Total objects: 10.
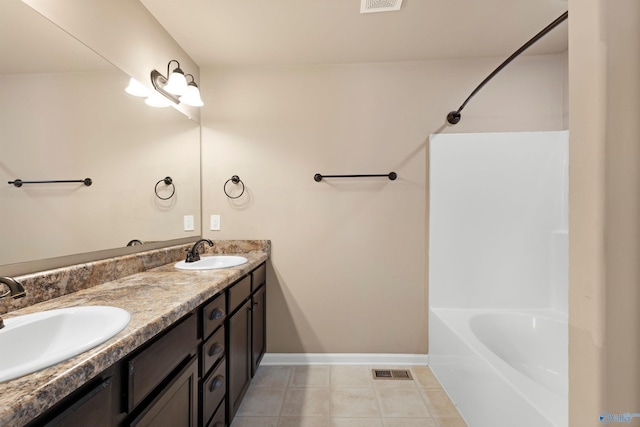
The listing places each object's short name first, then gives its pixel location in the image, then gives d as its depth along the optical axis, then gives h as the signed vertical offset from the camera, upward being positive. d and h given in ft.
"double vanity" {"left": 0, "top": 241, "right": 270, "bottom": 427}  1.70 -1.35
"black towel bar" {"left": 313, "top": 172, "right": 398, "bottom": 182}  6.72 +1.04
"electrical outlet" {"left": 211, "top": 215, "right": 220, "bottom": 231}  7.00 -0.20
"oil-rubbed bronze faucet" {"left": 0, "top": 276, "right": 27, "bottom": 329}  2.24 -0.65
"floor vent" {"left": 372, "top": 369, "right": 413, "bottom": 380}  6.30 -3.99
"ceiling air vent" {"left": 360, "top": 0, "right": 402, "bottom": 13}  4.90 +4.10
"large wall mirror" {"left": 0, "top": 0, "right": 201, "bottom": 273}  3.03 +0.99
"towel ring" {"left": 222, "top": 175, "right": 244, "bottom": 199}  6.88 +0.91
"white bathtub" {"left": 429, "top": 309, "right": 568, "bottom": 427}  3.55 -2.78
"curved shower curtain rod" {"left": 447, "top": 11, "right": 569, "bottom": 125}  3.91 +2.93
